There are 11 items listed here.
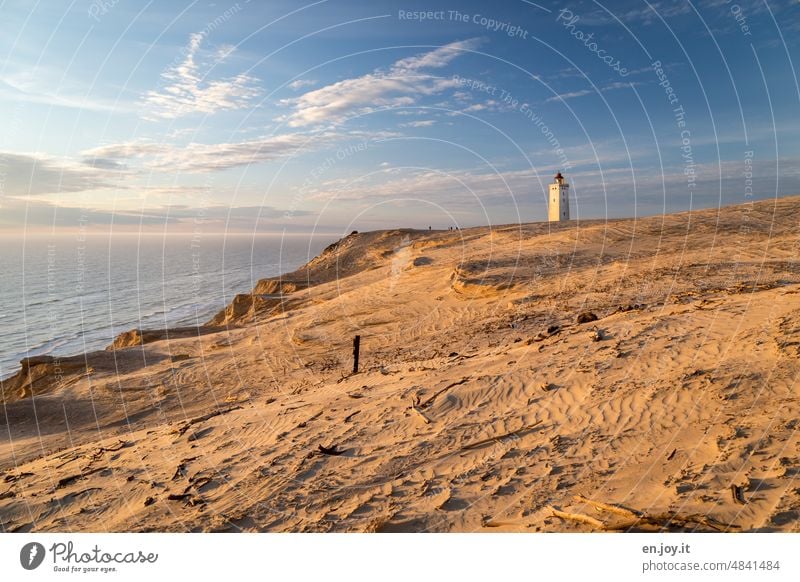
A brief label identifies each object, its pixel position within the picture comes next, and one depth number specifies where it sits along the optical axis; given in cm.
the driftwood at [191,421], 1081
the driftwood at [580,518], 569
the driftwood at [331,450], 820
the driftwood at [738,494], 566
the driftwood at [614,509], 574
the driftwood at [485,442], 787
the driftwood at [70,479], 888
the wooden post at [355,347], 1407
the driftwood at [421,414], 884
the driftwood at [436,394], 945
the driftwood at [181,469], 834
